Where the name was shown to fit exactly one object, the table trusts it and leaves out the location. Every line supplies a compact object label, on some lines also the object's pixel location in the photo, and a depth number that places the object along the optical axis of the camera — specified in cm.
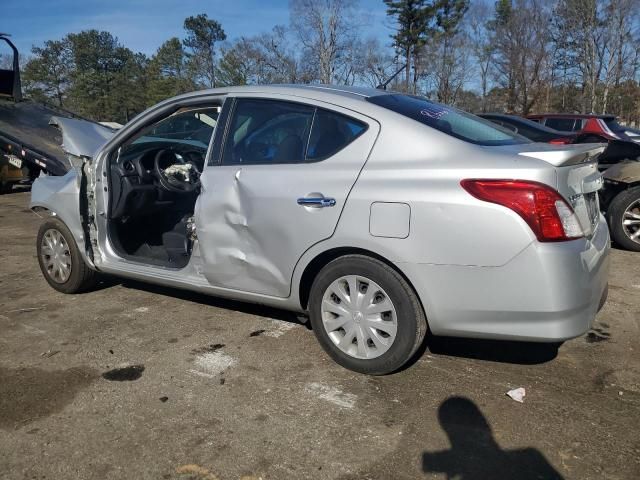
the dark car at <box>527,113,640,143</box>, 1253
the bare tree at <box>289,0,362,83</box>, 3192
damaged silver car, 271
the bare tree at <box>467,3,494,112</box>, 3516
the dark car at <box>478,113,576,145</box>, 977
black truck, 1058
